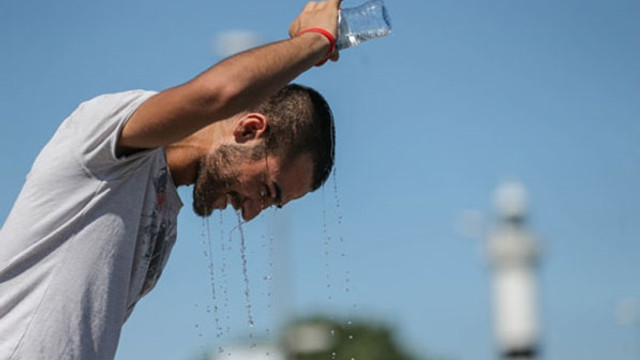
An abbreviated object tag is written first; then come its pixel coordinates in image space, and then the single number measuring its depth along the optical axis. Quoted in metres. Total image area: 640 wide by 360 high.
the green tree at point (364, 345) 74.38
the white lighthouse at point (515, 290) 51.00
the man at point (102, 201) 4.05
